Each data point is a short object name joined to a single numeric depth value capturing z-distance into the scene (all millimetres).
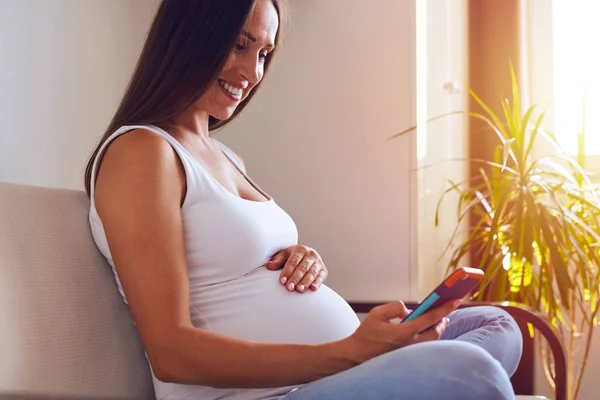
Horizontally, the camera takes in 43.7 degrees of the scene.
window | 2816
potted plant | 2166
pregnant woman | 964
